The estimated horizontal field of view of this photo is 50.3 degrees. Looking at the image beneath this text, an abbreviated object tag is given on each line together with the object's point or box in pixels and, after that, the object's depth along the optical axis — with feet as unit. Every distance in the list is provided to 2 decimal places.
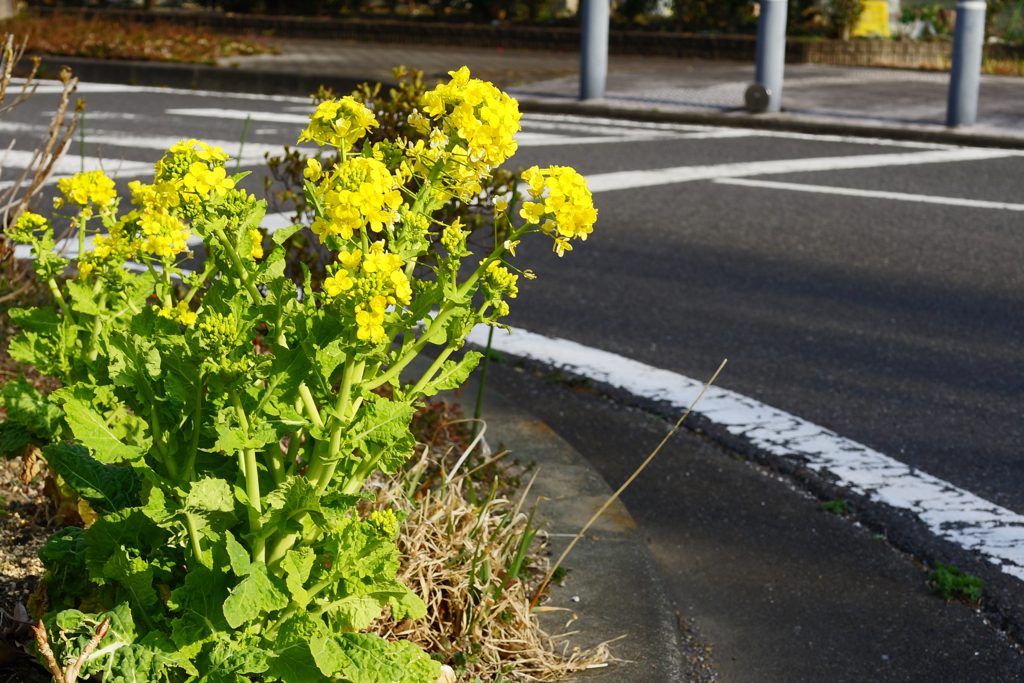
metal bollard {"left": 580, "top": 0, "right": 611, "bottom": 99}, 36.50
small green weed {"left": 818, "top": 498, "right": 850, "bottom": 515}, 9.89
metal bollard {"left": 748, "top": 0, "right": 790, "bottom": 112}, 33.96
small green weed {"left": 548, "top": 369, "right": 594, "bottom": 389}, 12.90
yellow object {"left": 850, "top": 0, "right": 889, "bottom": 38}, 52.59
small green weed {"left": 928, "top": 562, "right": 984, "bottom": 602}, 8.54
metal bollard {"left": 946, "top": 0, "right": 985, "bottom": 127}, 30.63
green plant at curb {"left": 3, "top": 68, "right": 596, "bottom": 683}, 4.83
